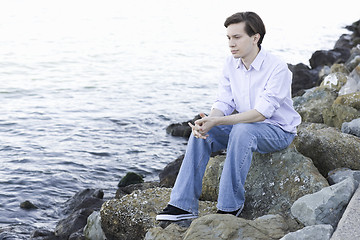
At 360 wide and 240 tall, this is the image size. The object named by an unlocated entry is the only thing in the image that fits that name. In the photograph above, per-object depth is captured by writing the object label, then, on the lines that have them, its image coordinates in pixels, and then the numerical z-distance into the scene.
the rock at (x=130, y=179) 8.13
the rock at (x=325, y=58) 16.58
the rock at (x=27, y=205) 7.56
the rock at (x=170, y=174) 7.27
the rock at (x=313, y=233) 3.41
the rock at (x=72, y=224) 6.16
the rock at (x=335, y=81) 8.52
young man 4.23
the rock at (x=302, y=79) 13.68
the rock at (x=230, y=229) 3.73
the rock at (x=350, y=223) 3.30
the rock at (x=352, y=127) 5.90
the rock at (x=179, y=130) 10.98
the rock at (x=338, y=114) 6.51
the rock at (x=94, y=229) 5.33
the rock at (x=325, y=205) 3.77
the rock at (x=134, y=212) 4.64
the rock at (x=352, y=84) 7.71
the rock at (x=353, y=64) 11.69
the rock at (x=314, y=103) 7.61
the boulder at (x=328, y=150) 5.11
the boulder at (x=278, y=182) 4.42
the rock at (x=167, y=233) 3.94
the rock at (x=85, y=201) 7.05
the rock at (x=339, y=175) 4.59
